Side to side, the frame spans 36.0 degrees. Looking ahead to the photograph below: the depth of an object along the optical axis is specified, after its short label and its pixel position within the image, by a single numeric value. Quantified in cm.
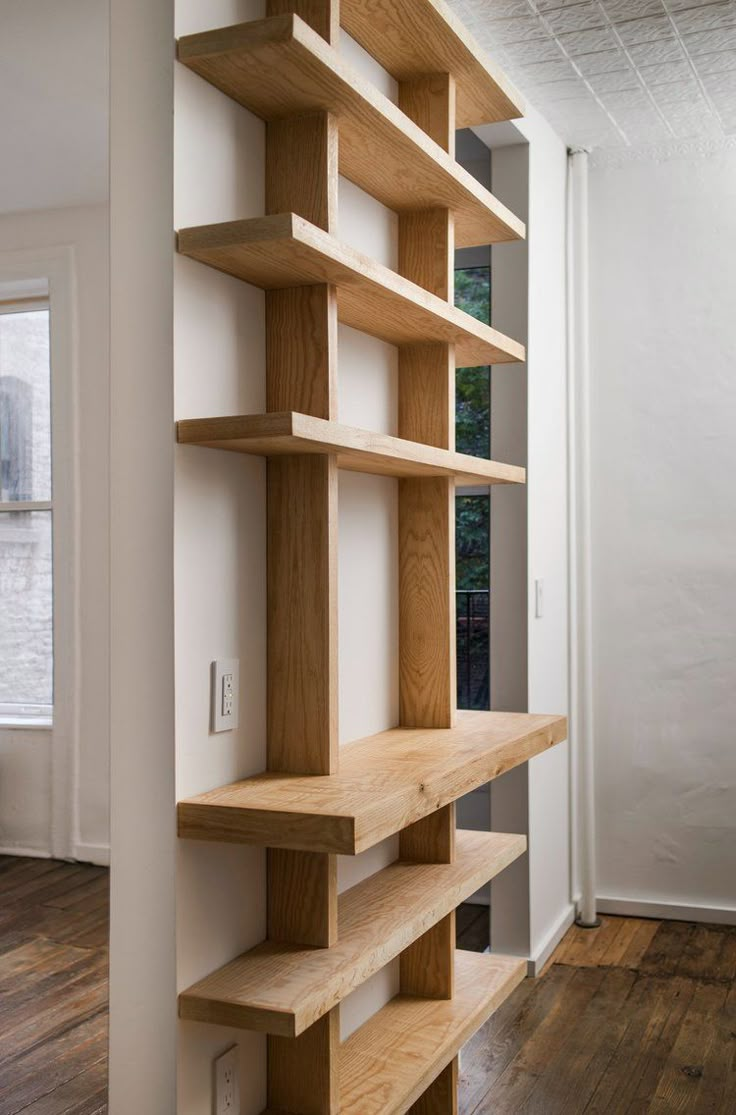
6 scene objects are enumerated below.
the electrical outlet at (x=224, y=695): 161
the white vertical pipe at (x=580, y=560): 367
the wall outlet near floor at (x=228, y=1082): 161
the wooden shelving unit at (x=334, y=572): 151
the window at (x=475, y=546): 396
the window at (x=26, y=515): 445
